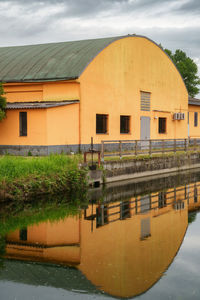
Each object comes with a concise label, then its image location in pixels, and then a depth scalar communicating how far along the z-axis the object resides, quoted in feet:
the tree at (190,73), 182.70
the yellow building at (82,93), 73.26
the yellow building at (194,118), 116.37
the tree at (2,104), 70.28
